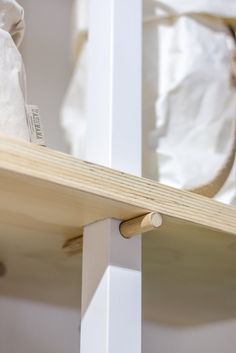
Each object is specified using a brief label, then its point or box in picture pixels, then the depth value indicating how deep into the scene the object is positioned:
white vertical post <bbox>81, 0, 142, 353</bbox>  0.91
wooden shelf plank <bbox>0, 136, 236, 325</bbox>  0.85
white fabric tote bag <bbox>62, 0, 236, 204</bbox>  1.08
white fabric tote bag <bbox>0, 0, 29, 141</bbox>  0.89
